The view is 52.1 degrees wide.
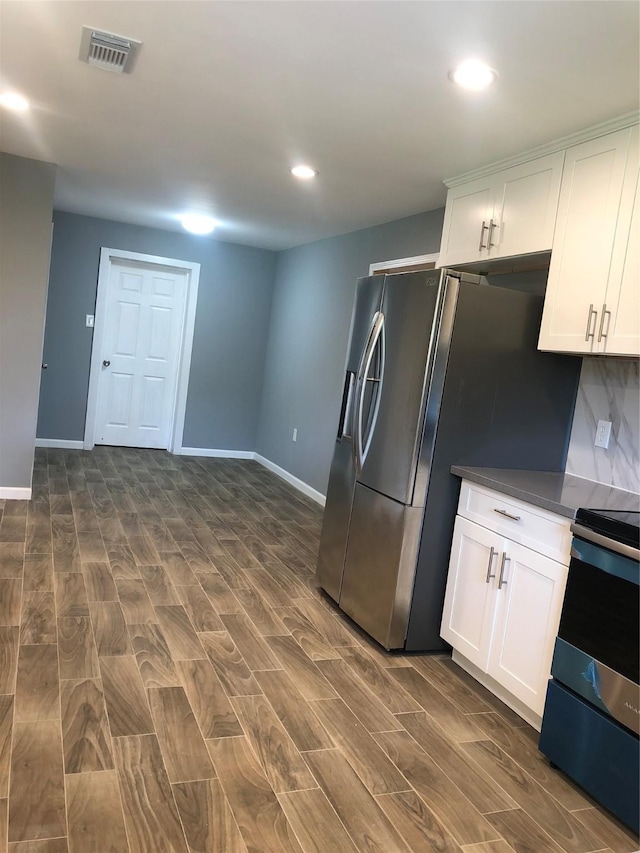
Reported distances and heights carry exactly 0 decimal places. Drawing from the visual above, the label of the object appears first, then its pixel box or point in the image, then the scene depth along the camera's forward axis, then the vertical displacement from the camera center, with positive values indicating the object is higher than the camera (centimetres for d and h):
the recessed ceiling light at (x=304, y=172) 377 +114
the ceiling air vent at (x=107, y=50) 241 +112
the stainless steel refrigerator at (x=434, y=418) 281 -13
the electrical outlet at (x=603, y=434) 286 -12
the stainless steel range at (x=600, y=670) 191 -81
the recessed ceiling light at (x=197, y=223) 573 +119
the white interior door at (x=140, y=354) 678 -5
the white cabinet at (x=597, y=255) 241 +58
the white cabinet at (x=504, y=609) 234 -83
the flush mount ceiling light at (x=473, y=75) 226 +111
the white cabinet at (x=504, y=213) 284 +85
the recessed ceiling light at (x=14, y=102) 320 +115
